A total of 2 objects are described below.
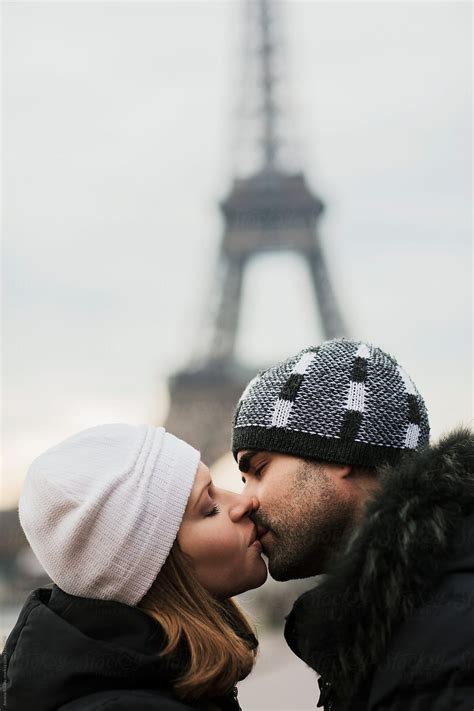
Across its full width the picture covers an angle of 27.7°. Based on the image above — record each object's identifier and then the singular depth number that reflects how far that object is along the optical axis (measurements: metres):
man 1.37
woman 1.48
